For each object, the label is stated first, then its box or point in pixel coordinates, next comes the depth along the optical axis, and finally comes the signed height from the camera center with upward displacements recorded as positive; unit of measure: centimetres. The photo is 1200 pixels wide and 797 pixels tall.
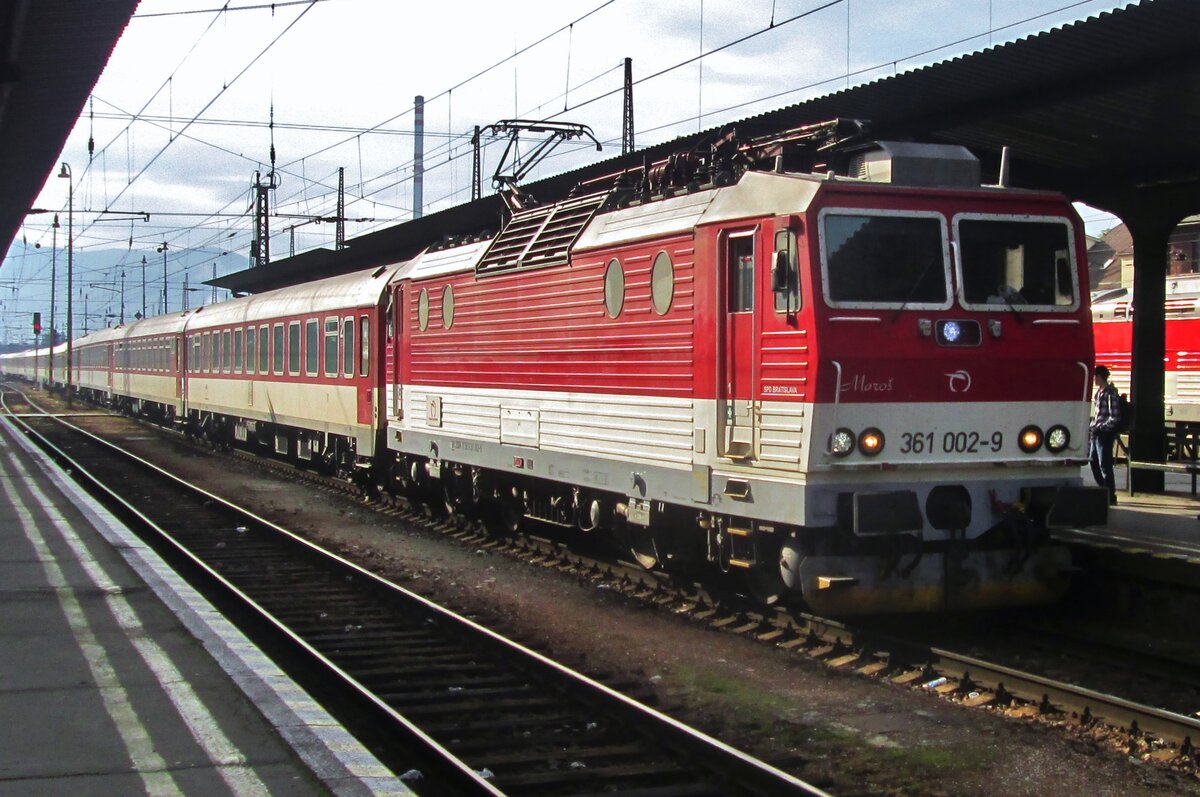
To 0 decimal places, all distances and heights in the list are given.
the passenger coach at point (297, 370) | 1930 +17
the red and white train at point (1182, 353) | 2305 +68
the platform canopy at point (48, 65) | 1174 +342
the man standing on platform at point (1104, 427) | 1478 -45
